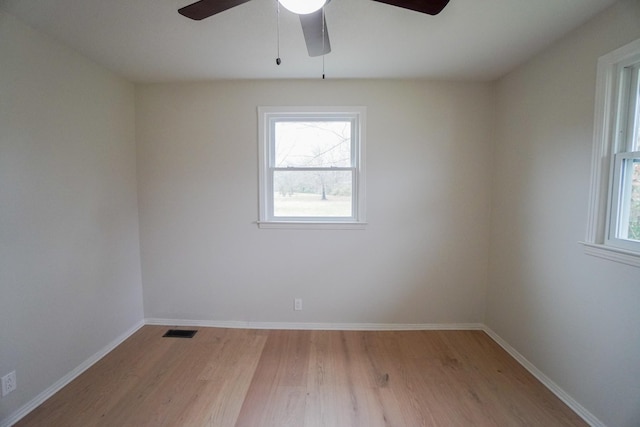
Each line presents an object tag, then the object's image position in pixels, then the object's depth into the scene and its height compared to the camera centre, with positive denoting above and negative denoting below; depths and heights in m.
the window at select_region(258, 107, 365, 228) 2.57 +0.24
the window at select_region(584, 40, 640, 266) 1.46 +0.24
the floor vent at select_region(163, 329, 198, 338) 2.49 -1.40
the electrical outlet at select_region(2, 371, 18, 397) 1.53 -1.17
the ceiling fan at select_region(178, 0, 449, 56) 1.05 +0.89
